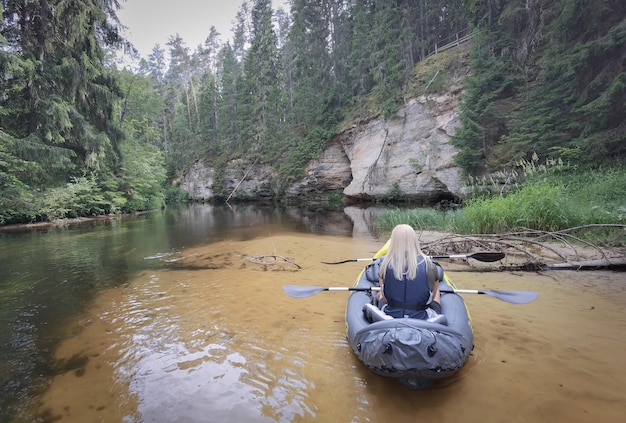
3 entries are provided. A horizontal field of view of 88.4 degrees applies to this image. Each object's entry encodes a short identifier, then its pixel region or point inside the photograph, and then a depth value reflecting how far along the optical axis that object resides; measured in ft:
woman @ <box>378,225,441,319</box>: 10.25
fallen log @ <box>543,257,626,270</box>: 18.12
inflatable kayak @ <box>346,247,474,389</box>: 8.27
